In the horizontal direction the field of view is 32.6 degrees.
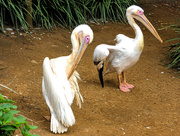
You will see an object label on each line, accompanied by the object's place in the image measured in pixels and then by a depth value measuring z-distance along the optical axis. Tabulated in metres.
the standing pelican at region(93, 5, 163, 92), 4.90
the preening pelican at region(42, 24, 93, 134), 3.57
